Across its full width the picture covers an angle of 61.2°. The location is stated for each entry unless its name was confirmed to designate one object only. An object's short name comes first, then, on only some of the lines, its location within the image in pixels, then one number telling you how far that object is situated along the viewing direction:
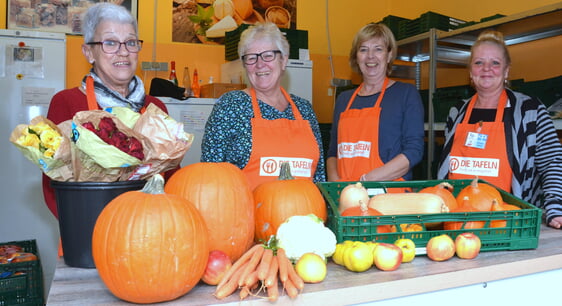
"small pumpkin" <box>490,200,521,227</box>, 1.38
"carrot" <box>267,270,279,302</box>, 0.99
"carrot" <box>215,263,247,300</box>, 1.01
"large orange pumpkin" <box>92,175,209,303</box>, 0.96
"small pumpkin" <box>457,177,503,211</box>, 1.44
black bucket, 1.13
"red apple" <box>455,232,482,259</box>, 1.29
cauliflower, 1.15
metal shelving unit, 3.42
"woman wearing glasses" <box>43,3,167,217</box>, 1.77
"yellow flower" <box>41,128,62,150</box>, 1.10
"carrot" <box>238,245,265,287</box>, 1.02
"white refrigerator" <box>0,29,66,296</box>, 3.58
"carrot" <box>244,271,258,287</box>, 1.01
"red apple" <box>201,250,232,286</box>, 1.07
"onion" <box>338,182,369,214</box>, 1.40
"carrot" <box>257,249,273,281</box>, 1.01
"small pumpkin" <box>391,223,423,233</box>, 1.33
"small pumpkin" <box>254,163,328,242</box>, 1.36
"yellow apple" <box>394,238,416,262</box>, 1.25
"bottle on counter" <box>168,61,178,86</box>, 4.44
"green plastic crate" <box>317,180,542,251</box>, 1.26
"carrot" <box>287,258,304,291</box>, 1.03
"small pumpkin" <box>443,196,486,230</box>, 1.34
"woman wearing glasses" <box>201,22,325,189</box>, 2.11
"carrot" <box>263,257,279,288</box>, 1.00
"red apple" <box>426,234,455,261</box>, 1.27
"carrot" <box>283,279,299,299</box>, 1.01
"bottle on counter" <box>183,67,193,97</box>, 4.52
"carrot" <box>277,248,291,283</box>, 1.03
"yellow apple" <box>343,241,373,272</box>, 1.16
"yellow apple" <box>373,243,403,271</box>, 1.18
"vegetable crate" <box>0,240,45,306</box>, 2.67
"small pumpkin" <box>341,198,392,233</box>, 1.28
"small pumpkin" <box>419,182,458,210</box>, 1.45
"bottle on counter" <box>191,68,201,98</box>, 4.55
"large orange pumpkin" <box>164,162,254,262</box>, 1.20
